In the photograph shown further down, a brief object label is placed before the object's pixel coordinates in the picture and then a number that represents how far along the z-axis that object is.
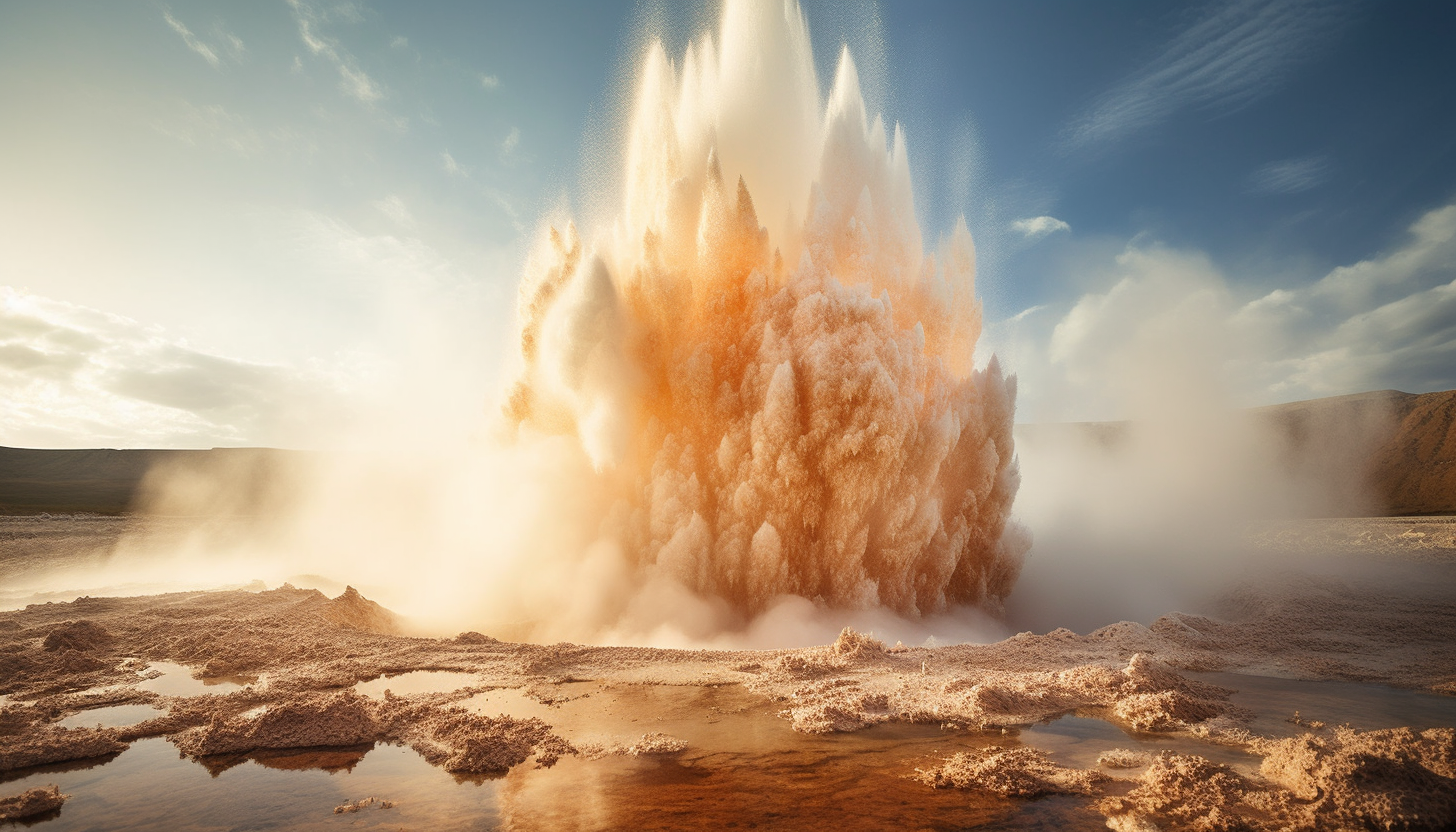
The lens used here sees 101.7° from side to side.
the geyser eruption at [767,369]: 17.89
